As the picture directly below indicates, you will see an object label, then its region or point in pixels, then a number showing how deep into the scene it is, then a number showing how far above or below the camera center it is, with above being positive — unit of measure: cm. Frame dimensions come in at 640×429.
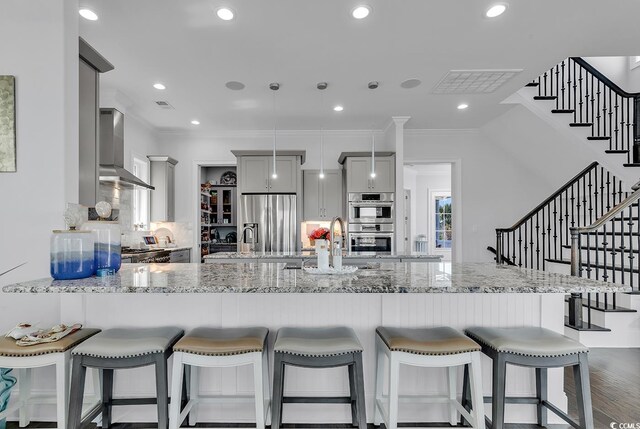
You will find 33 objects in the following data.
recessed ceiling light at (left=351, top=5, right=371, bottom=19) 252 +158
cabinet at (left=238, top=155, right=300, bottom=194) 541 +66
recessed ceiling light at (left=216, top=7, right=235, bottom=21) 252 +157
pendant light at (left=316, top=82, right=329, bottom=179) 391 +155
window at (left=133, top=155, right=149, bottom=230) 517 +25
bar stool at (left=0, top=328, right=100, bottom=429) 154 -68
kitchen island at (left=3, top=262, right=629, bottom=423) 196 -61
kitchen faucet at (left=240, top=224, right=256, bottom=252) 530 -32
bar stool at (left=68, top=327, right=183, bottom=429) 155 -68
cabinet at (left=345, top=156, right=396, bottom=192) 531 +66
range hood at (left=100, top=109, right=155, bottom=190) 375 +79
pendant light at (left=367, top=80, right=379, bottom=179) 389 +156
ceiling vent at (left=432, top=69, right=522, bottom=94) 363 +157
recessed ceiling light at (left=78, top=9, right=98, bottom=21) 254 +157
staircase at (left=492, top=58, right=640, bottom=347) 329 +58
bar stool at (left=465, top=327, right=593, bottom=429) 156 -68
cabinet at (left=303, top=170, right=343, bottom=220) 600 +37
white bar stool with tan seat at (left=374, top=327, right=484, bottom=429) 155 -67
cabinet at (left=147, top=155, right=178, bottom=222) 545 +45
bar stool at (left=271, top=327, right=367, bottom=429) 154 -67
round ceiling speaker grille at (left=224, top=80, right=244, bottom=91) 386 +155
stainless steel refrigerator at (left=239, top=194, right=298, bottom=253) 539 -8
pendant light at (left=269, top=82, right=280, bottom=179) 391 +155
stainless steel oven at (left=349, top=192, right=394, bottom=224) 529 +12
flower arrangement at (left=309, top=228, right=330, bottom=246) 231 -14
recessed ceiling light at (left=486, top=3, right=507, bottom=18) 250 +159
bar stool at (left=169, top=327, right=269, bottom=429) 153 -66
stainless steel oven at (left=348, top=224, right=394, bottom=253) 521 -36
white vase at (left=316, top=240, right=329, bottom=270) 200 -24
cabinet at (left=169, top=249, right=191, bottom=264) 511 -67
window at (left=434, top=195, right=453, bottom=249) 837 -17
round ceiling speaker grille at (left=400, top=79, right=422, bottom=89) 383 +157
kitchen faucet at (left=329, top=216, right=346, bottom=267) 195 -17
